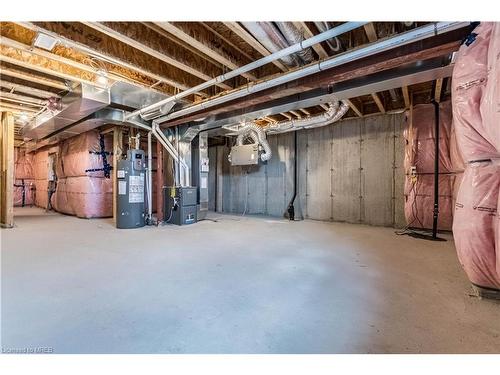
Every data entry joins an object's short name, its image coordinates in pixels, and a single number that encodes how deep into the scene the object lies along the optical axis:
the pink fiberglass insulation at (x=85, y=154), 5.77
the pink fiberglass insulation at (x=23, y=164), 9.09
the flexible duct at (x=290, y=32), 2.11
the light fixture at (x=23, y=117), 4.98
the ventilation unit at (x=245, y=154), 5.68
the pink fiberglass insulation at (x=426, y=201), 3.78
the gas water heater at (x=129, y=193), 4.45
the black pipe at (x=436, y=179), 3.47
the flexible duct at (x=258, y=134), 5.29
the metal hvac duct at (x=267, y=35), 2.02
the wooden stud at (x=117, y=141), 5.45
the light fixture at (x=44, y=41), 2.29
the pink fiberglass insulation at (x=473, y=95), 1.62
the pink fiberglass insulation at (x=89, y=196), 5.76
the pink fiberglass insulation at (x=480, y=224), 1.61
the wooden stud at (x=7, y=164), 4.62
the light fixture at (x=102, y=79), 3.22
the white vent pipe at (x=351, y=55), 1.79
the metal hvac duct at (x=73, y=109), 3.33
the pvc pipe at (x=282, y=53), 1.88
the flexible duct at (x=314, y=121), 4.22
